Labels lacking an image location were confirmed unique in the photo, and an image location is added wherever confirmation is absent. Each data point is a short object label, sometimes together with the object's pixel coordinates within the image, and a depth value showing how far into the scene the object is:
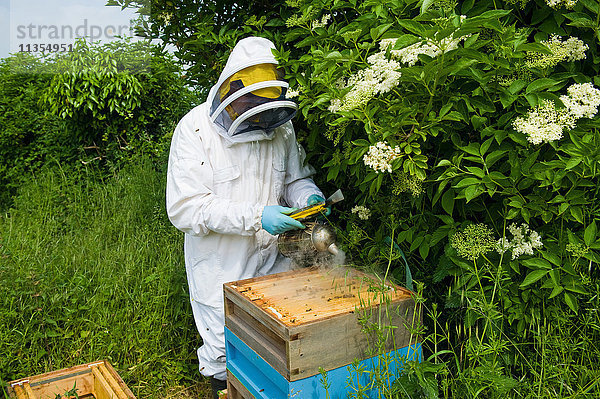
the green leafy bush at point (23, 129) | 7.32
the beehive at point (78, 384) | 2.82
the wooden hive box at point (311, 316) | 1.89
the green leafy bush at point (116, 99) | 6.42
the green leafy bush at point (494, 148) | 1.72
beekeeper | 2.64
